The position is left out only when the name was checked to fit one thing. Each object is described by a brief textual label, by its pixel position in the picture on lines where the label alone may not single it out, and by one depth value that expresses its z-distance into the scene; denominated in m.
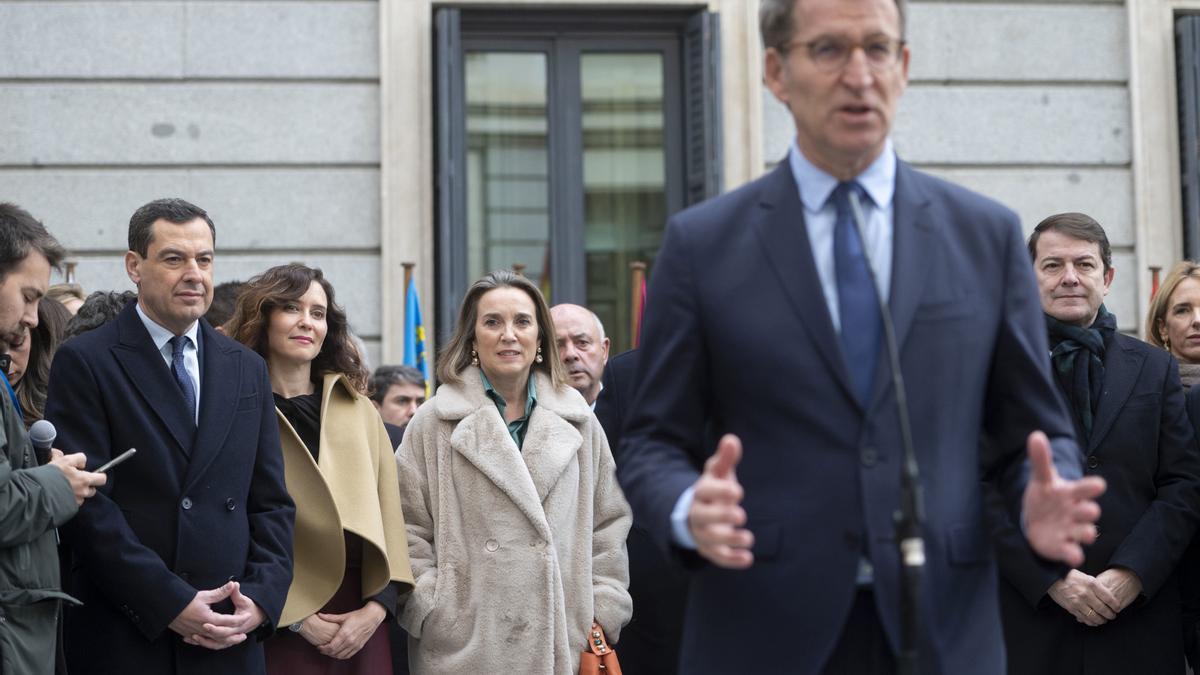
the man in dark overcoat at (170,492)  5.07
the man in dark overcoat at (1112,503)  5.64
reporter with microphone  4.65
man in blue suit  2.82
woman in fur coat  5.88
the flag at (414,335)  9.75
